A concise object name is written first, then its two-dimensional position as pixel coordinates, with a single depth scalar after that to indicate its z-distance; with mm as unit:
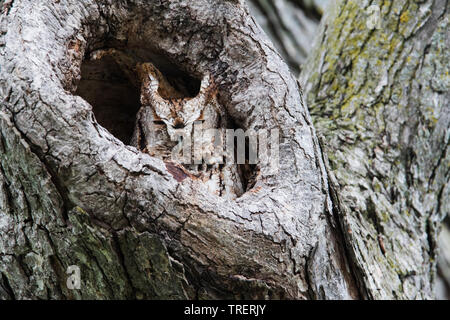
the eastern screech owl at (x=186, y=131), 1977
